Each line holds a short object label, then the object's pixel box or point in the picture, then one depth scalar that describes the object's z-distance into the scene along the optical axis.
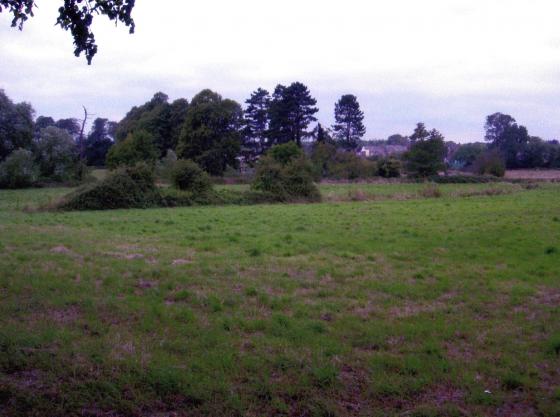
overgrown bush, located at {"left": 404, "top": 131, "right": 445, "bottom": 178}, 61.31
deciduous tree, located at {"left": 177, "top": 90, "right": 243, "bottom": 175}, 61.59
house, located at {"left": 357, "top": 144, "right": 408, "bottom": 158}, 109.56
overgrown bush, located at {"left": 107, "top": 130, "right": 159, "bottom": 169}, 55.41
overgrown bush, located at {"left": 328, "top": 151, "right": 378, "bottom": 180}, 61.71
